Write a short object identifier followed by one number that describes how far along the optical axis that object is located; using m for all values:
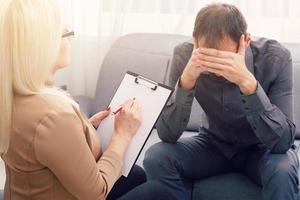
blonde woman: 0.97
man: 1.41
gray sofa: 2.08
